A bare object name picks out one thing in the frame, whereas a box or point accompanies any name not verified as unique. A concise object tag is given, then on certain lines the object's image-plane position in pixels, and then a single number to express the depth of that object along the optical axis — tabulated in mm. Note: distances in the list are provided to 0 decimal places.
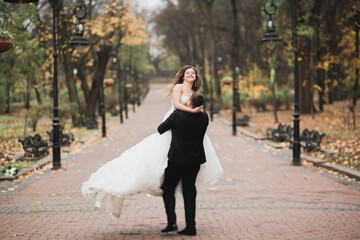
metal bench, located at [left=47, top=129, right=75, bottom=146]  20127
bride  6352
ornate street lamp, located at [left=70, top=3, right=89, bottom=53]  17352
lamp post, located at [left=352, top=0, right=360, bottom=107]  25462
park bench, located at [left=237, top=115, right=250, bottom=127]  30125
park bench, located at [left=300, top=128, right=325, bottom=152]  16281
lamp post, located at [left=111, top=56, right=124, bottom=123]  33850
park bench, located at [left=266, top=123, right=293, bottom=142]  19812
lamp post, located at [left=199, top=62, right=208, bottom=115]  41844
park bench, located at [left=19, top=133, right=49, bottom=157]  15845
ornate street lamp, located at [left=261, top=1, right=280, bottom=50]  16277
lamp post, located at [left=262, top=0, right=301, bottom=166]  14335
